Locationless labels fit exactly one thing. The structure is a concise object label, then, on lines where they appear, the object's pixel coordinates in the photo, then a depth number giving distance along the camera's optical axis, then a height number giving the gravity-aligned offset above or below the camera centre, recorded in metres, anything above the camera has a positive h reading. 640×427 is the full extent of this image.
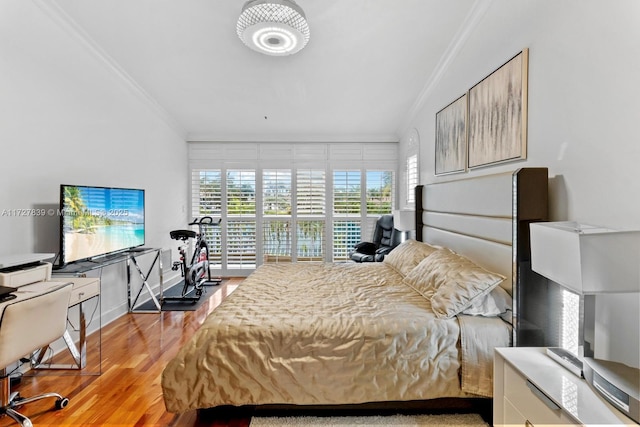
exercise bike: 4.12 -0.78
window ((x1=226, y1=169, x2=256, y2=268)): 5.37 -0.09
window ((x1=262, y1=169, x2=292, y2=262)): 5.35 +0.00
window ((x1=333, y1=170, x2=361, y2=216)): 5.33 +0.35
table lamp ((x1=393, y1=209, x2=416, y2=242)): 3.84 -0.10
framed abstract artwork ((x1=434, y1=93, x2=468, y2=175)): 2.80 +0.74
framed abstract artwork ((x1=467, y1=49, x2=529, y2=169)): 1.98 +0.71
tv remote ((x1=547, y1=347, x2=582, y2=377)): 1.24 -0.63
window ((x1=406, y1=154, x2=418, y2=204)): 4.24 +0.52
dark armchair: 4.43 -0.50
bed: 1.76 -0.79
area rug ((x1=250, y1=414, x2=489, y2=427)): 1.83 -1.27
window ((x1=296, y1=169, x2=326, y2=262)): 5.33 -0.04
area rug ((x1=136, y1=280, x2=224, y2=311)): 3.87 -1.21
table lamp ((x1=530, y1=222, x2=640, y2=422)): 1.03 -0.21
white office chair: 1.60 -0.66
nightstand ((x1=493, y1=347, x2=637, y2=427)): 1.03 -0.67
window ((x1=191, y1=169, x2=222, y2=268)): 5.36 +0.26
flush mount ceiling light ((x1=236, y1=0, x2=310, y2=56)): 2.15 +1.37
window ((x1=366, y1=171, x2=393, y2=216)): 5.35 +0.35
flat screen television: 2.62 -0.09
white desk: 2.30 -0.95
